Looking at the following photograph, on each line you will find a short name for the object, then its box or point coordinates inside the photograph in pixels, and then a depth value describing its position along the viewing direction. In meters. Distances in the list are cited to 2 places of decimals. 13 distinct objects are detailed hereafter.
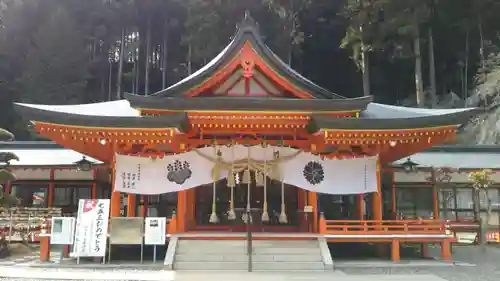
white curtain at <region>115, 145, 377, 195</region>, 11.82
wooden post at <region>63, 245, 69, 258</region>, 11.71
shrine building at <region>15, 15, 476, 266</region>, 11.09
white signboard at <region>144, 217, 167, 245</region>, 10.62
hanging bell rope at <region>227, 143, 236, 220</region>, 11.87
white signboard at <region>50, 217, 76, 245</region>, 10.68
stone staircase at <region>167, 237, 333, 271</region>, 10.14
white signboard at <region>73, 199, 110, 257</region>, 10.41
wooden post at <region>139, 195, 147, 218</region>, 14.15
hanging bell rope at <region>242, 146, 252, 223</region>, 12.09
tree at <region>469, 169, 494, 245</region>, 14.31
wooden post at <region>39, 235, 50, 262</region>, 11.09
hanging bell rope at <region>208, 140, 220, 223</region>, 11.34
